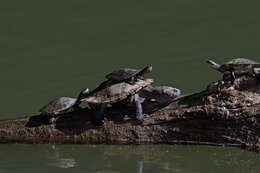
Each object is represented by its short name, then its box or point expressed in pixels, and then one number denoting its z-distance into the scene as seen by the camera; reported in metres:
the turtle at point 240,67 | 15.90
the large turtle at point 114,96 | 16.20
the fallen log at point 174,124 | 15.53
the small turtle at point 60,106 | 16.89
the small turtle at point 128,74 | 16.81
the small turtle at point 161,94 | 16.56
